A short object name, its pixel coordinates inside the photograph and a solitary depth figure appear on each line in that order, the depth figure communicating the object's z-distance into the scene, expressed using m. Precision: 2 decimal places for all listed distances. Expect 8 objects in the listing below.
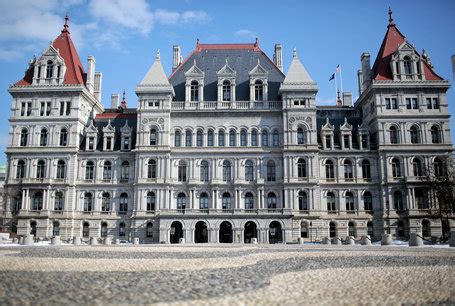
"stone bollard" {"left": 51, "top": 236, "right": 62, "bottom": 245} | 45.03
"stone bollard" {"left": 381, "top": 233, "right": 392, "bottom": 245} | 41.99
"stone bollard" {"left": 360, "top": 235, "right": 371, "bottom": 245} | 43.53
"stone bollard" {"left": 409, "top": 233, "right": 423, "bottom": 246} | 38.28
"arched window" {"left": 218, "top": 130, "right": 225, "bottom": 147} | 60.12
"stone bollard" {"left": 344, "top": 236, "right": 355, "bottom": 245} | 45.54
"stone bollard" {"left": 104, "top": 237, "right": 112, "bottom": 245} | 47.47
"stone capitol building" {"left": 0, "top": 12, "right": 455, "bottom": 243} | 57.66
